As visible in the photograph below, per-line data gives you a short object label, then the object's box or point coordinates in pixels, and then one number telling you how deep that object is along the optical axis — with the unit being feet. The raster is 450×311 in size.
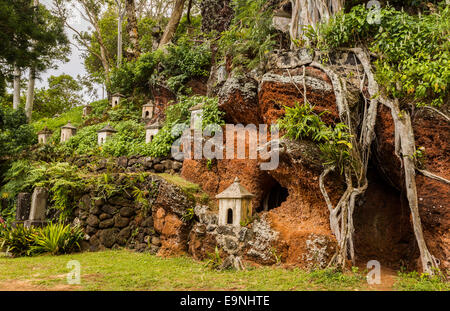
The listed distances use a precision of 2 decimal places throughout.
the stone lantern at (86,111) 56.03
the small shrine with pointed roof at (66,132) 43.84
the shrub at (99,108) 54.08
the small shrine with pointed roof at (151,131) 34.65
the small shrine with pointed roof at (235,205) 21.36
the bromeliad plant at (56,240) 25.39
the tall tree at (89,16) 66.72
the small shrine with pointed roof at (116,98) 50.96
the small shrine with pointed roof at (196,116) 29.33
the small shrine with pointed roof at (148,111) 44.45
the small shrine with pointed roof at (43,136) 44.92
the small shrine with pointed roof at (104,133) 39.06
